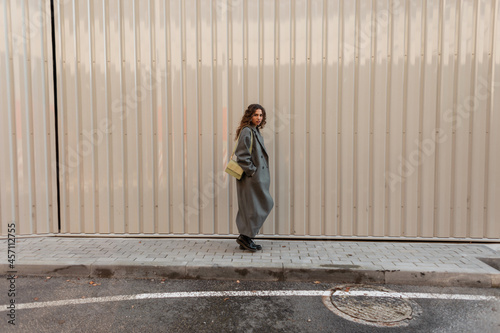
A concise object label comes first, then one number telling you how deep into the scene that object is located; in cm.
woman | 440
